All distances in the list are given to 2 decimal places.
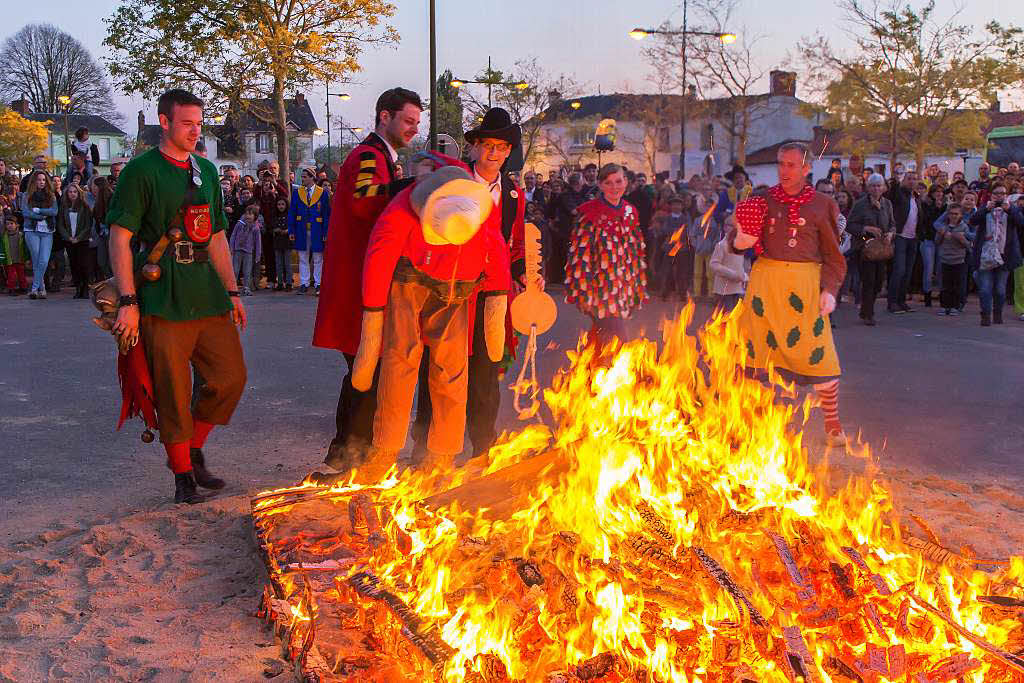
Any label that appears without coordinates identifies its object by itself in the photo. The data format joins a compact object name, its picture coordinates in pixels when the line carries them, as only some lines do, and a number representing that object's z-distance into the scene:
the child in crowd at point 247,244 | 16.09
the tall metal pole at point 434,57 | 21.02
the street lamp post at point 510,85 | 40.07
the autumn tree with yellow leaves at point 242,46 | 27.27
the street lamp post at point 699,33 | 29.40
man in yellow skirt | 6.23
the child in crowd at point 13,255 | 15.52
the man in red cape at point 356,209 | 4.64
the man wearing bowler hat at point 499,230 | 5.25
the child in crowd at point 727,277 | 10.18
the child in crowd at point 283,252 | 16.58
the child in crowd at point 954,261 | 13.56
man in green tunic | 4.61
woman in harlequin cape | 7.38
